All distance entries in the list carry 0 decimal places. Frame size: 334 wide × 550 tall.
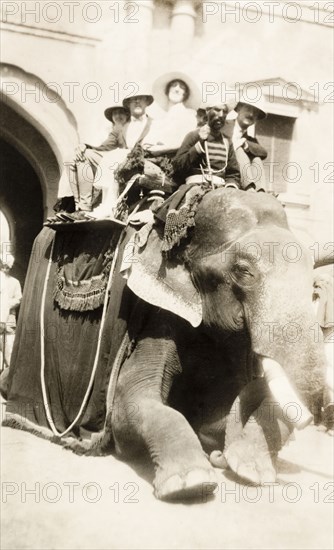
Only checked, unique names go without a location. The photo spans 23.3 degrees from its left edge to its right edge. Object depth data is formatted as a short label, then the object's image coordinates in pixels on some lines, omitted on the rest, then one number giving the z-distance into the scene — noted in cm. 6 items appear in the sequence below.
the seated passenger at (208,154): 446
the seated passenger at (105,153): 540
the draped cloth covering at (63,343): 429
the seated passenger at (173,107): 572
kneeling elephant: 327
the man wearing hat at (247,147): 482
